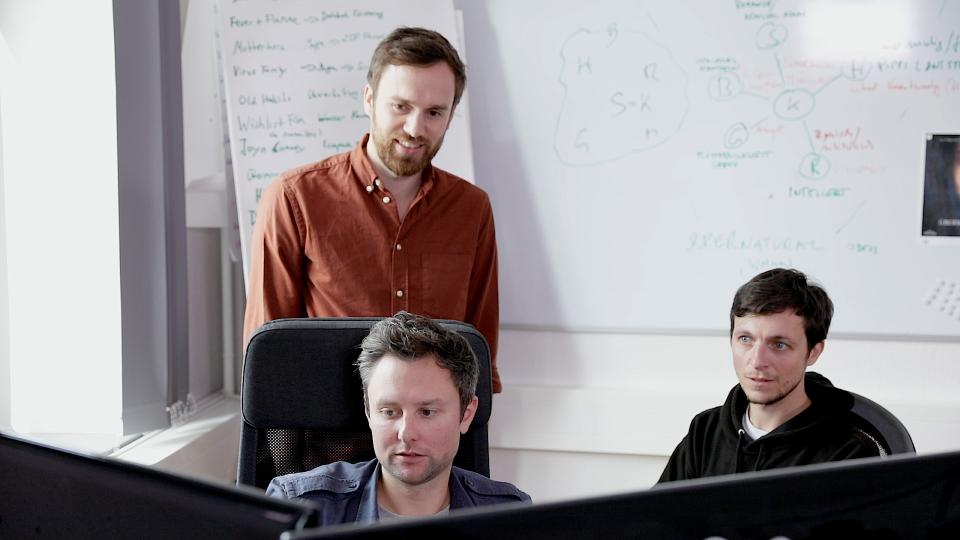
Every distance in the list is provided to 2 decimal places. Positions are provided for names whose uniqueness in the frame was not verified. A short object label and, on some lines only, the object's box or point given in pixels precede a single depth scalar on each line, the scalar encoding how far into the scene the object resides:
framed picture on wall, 2.56
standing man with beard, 2.17
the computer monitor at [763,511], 0.62
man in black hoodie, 1.76
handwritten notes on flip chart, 2.72
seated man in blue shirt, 1.53
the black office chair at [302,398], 1.57
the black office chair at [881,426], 1.68
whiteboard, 2.59
